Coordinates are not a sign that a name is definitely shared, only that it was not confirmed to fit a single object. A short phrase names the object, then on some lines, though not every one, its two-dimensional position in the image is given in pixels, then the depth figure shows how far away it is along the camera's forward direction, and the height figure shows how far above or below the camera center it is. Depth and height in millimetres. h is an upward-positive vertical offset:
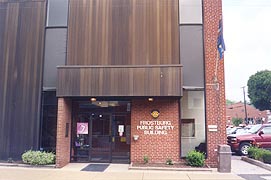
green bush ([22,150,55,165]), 11992 -1525
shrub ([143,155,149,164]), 12374 -1582
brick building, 12227 +1961
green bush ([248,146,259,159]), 13929 -1395
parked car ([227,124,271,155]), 16141 -922
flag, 11930 +3459
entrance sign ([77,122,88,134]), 13502 -269
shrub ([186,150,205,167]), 11721 -1481
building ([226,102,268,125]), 62475 +2493
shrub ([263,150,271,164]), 12663 -1490
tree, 48250 +5923
